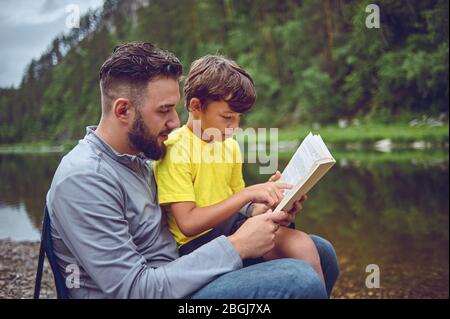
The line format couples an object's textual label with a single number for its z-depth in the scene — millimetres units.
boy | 1702
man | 1303
